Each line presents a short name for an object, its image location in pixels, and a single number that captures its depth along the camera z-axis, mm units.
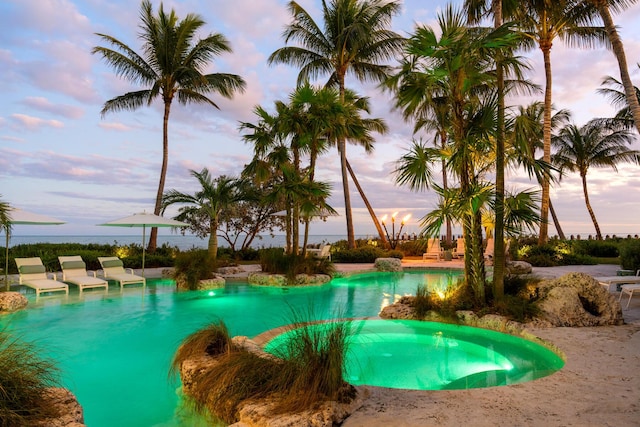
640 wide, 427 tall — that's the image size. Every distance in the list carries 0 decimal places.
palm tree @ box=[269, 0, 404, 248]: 17609
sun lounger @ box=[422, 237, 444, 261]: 18239
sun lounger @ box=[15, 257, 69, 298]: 9703
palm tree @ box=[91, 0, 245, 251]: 16562
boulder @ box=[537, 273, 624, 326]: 6086
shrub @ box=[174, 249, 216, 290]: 10906
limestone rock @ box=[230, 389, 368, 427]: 2773
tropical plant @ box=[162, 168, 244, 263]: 15219
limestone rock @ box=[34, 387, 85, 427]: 2577
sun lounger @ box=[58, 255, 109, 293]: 10531
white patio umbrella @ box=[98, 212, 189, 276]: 12297
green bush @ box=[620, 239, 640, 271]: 11312
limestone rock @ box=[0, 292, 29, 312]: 8000
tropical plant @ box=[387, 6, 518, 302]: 6238
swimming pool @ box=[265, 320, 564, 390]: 4621
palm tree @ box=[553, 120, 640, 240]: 25422
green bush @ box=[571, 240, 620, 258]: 18656
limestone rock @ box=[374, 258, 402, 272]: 14633
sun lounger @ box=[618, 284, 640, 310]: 7277
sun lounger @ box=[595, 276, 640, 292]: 7989
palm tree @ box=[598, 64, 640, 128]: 21078
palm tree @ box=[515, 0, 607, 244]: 13852
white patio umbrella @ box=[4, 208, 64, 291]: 10219
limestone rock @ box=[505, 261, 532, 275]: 12219
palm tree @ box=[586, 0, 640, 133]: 10367
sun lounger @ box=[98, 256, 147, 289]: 11336
